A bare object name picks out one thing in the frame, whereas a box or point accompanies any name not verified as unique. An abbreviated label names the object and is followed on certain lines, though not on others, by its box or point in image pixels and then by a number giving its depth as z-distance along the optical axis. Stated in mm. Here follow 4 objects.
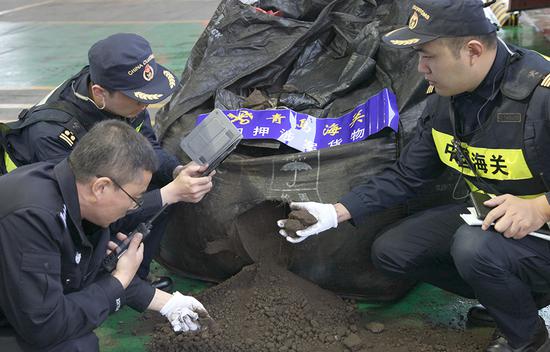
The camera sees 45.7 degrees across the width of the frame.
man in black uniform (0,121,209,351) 1539
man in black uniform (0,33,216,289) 2066
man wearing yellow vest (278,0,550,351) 1854
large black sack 2309
